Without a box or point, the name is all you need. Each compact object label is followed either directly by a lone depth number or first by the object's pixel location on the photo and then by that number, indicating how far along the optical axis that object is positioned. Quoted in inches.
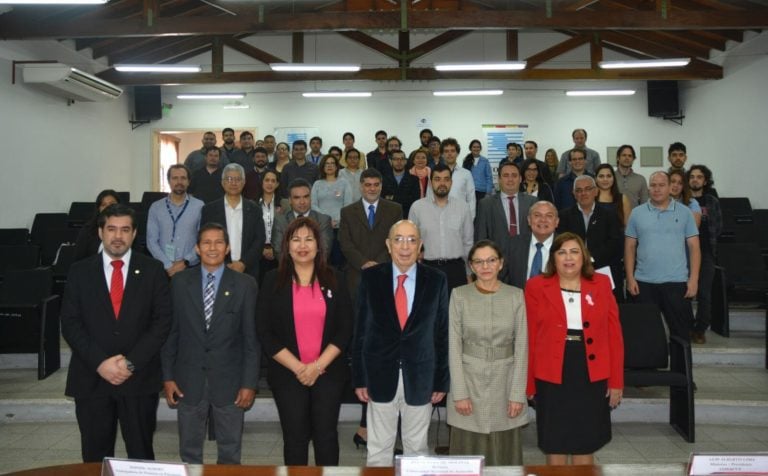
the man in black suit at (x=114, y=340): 111.9
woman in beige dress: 111.9
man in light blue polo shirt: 172.9
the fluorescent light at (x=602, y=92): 441.8
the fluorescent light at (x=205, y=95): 446.0
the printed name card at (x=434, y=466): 67.9
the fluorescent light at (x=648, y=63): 347.9
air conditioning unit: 322.3
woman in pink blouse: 113.6
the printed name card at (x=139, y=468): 68.5
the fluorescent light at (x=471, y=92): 434.0
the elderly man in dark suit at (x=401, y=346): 111.1
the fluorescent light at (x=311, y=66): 347.9
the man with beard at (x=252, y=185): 259.6
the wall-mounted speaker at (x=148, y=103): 470.3
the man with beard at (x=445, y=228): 183.3
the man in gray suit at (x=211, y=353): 115.2
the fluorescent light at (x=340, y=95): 435.8
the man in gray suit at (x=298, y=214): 185.6
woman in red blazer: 112.2
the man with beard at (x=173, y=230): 177.9
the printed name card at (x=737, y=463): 69.0
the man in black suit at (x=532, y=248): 152.6
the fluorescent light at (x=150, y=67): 350.9
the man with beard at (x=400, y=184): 258.1
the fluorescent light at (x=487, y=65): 346.0
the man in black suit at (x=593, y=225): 175.8
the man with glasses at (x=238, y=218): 178.2
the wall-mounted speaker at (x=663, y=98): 454.0
